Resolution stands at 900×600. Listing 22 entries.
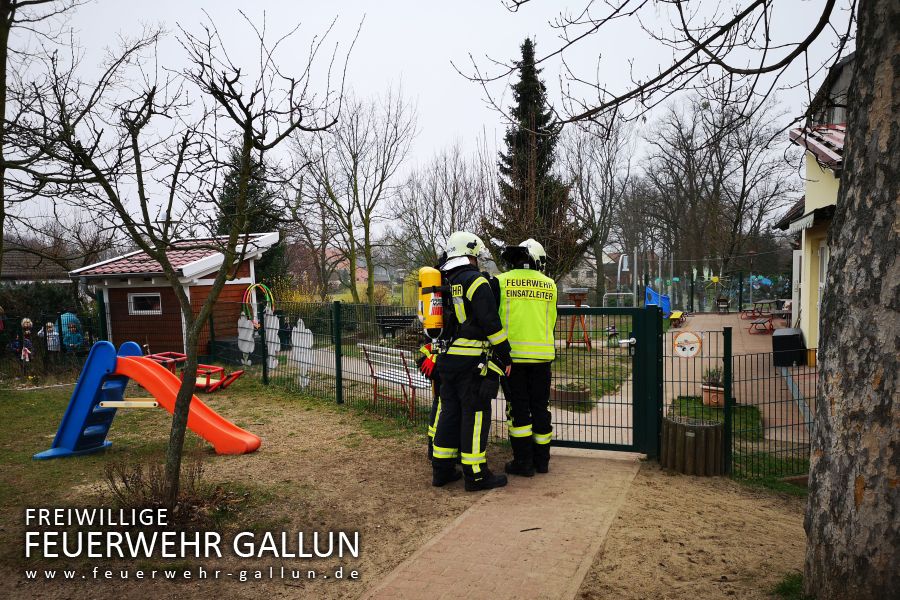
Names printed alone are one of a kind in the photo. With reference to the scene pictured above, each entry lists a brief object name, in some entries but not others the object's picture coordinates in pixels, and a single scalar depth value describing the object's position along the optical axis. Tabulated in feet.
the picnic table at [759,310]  68.60
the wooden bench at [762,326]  56.59
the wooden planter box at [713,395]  27.20
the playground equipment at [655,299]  65.18
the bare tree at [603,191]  85.81
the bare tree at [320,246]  74.23
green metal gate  19.51
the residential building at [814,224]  30.91
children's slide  21.39
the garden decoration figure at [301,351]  32.32
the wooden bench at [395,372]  26.22
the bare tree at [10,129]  15.90
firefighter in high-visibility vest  18.25
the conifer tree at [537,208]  40.14
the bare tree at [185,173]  13.79
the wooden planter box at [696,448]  18.26
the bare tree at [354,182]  72.14
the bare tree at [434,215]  65.26
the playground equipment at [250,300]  48.75
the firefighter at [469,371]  17.08
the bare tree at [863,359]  8.81
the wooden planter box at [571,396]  23.25
